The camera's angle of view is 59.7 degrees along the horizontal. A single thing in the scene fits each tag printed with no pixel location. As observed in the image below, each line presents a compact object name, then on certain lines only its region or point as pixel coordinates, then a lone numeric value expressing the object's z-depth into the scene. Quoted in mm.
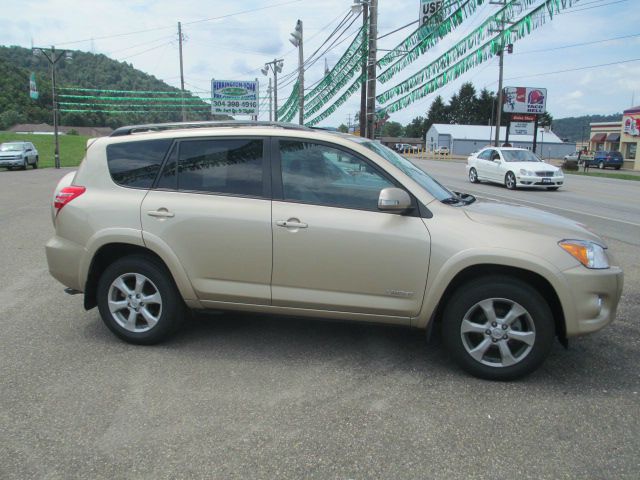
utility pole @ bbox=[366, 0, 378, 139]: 15141
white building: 97875
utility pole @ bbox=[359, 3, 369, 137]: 16473
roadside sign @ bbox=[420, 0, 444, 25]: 11758
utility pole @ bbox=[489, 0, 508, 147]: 41531
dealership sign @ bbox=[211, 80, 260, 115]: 47625
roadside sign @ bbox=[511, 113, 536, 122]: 56469
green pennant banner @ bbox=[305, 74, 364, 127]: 19466
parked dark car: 48719
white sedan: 20641
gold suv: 3791
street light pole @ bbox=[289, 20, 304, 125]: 31331
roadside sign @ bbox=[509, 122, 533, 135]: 76188
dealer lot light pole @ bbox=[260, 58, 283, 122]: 46656
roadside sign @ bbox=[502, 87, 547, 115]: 58656
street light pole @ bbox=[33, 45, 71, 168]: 31953
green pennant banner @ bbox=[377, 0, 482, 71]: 10895
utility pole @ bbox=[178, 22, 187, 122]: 59688
